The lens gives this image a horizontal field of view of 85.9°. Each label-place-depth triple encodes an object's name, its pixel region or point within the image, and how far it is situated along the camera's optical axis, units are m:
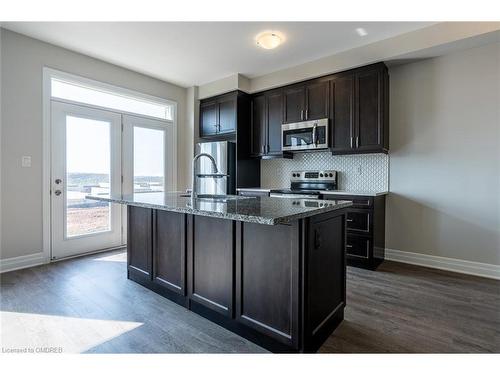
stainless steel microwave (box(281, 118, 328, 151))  3.63
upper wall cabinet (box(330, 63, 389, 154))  3.23
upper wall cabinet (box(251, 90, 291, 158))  4.15
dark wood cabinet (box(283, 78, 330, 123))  3.67
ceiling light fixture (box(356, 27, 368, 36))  2.95
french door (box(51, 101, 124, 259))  3.42
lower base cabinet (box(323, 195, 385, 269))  3.11
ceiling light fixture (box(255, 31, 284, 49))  3.00
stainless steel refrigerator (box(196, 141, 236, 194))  4.31
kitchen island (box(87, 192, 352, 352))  1.49
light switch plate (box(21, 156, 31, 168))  3.13
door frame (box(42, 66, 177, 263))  3.29
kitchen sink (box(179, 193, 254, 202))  2.29
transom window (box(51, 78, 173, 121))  3.49
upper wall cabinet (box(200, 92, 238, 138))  4.38
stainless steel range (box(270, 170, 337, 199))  3.78
